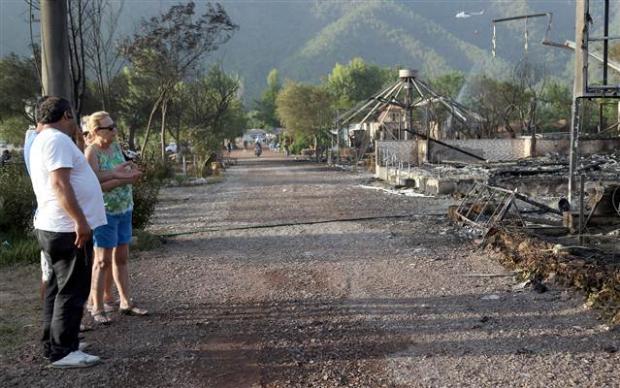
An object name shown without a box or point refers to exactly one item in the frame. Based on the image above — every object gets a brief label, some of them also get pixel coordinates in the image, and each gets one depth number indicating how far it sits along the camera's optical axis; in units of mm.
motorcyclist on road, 53062
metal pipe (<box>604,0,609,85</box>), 11008
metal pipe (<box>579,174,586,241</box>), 8789
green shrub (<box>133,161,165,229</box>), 9375
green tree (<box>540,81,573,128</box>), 53109
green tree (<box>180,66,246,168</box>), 30266
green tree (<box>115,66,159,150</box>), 32594
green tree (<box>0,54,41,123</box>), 29141
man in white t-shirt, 4207
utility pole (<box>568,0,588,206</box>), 11336
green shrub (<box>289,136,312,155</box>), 51422
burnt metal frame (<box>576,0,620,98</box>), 10835
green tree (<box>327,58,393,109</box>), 83562
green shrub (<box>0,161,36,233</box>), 8625
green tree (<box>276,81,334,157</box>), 43500
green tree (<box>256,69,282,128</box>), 86500
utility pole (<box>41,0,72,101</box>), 7379
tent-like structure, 29875
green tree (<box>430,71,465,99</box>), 81812
